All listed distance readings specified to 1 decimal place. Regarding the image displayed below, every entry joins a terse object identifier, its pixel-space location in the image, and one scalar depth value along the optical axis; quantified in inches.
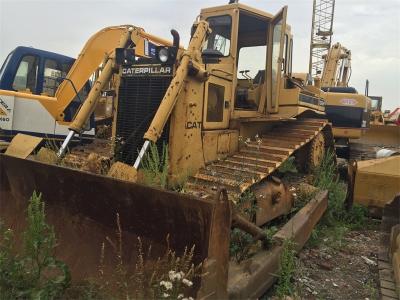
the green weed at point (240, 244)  134.9
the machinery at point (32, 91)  309.9
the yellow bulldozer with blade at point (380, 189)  192.5
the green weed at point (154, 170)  160.7
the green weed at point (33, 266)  116.3
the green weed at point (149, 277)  107.3
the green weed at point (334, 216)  195.5
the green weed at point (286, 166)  210.7
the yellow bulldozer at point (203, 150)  119.2
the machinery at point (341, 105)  426.9
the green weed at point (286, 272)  134.1
